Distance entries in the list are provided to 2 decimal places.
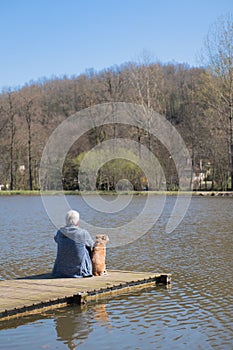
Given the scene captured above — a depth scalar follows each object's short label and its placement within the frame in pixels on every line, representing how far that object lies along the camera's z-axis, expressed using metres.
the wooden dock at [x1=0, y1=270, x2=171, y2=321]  8.03
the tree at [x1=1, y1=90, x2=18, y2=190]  54.72
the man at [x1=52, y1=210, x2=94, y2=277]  9.79
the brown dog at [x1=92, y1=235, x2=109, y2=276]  10.13
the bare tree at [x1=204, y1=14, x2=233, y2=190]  42.97
